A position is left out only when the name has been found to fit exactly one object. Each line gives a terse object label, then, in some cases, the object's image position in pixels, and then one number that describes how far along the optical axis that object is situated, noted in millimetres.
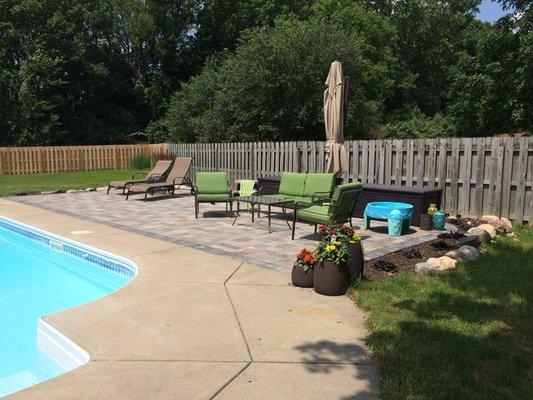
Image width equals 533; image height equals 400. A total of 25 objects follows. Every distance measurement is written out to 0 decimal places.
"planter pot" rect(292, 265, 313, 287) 5090
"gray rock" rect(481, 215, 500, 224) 8414
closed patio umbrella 8969
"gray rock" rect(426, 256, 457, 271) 5715
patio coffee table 8273
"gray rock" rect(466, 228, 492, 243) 7155
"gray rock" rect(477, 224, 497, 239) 7507
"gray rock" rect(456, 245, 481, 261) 6148
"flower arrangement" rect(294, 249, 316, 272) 5070
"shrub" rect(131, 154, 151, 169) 22875
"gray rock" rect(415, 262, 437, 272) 5676
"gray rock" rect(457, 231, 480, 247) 6824
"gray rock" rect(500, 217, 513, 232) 8109
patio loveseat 8866
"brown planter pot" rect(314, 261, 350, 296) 4855
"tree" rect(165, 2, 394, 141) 19438
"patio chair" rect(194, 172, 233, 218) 9797
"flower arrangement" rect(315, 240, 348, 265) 4883
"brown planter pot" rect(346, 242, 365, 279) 5047
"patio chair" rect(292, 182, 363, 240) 6941
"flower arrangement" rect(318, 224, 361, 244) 5055
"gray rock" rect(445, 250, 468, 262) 6070
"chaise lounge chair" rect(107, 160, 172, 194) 13858
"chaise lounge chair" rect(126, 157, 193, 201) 13033
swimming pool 3877
